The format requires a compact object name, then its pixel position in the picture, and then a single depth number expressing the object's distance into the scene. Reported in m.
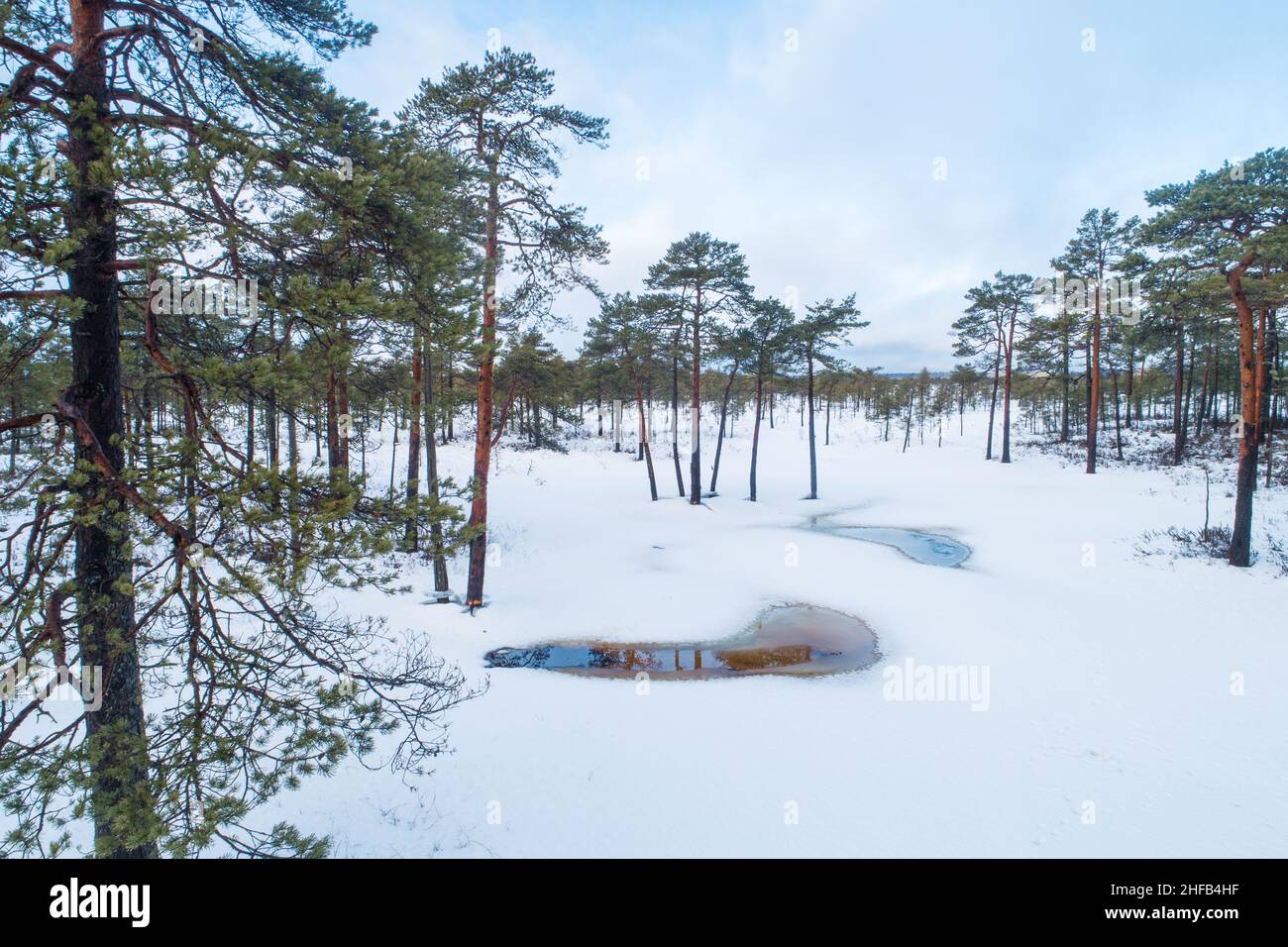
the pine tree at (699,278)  22.23
